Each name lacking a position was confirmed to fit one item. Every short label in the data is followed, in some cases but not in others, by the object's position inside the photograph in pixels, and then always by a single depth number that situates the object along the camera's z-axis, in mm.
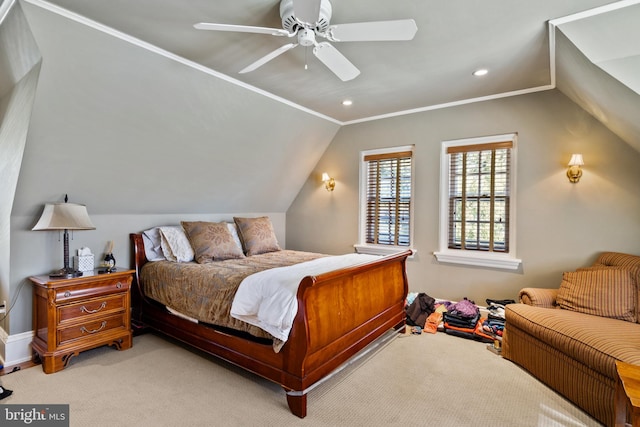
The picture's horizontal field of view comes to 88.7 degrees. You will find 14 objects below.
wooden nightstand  2615
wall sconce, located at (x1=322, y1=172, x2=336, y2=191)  5137
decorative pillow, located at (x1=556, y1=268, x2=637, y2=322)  2594
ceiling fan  1784
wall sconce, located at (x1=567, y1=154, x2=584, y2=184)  3266
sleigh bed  2146
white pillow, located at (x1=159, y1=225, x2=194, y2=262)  3555
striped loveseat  2070
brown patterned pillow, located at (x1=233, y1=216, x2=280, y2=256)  4146
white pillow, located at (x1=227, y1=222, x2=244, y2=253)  4159
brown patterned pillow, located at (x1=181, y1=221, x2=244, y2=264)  3560
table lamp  2684
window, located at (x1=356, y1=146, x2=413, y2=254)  4531
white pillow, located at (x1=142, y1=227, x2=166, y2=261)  3652
